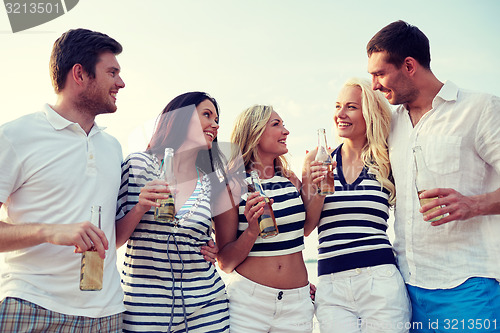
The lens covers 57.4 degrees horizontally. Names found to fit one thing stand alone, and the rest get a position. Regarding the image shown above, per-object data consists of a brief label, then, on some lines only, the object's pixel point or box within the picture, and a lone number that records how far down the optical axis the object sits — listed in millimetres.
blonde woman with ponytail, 3277
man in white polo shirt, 2320
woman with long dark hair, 2881
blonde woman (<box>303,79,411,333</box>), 3264
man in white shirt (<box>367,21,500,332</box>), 2967
